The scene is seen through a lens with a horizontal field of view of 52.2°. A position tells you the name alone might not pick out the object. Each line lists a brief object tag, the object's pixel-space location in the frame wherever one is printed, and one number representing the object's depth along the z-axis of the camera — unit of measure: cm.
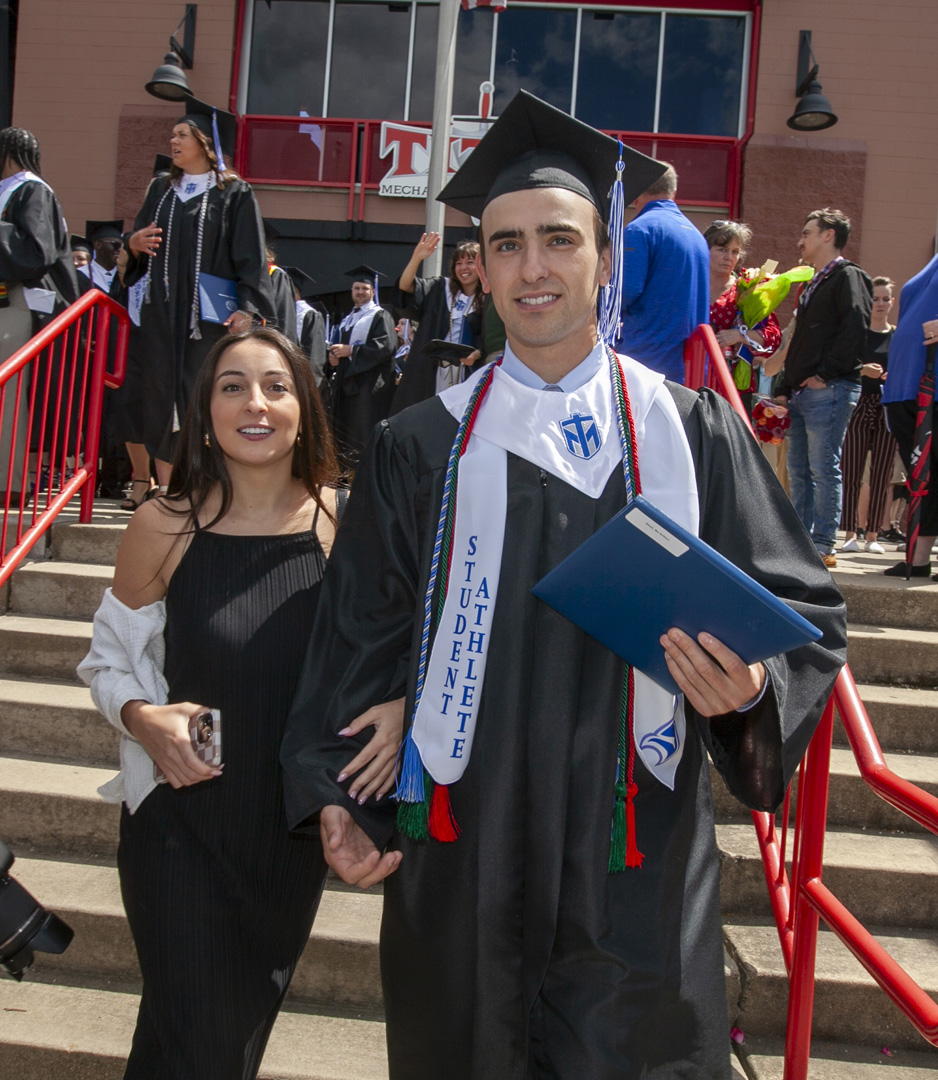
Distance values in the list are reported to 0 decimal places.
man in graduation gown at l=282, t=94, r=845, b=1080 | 157
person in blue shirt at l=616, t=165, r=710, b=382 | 434
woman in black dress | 190
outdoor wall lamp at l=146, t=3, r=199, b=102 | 1149
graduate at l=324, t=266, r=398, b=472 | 788
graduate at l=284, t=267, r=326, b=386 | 723
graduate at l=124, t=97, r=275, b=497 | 507
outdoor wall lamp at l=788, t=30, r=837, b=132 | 1169
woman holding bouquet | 546
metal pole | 784
